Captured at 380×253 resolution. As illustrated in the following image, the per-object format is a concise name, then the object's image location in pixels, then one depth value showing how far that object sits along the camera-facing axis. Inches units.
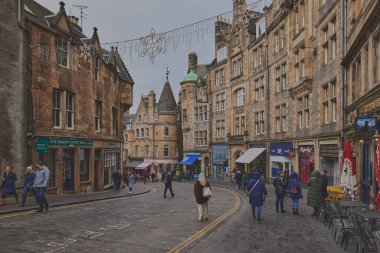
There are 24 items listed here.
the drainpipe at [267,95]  1386.6
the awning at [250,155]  1413.6
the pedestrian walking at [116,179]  1086.2
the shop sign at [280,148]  1213.1
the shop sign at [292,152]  1156.4
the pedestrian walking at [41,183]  574.6
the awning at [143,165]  2581.2
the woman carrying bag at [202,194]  535.2
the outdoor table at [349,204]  458.3
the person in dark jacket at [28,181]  603.8
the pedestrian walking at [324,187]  568.4
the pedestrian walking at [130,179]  1039.9
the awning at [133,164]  2689.7
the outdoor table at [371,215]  368.3
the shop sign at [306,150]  1036.5
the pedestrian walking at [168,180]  891.4
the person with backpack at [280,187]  618.8
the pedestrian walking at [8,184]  617.6
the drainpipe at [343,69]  789.9
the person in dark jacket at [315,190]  560.1
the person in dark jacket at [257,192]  552.4
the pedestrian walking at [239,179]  1223.6
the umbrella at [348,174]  576.7
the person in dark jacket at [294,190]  587.2
